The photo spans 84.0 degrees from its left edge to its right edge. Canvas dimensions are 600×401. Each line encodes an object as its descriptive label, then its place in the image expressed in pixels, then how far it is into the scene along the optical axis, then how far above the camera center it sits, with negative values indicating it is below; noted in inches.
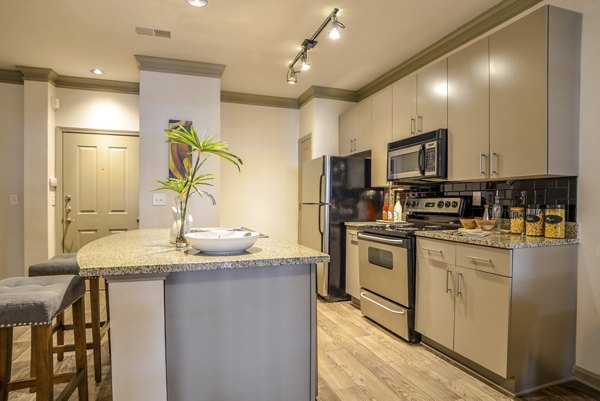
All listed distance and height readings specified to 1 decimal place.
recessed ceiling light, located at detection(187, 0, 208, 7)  96.5 +56.1
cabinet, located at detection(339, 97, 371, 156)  151.7 +32.3
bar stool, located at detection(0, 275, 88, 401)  53.3 -21.9
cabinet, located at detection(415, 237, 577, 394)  76.5 -27.8
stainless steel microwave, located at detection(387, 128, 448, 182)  108.6 +13.8
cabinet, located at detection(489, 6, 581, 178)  78.9 +25.8
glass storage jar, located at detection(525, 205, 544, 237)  86.6 -6.3
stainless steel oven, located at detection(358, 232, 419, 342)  105.0 -29.0
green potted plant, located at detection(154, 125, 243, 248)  68.9 +2.8
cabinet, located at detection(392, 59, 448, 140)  109.2 +33.8
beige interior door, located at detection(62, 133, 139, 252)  160.7 +3.9
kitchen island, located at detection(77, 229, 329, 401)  51.6 -21.7
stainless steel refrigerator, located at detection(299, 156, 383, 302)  146.6 -5.0
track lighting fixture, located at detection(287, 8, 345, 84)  96.0 +53.7
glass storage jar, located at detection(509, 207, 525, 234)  92.1 -6.5
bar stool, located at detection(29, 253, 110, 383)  80.0 -26.1
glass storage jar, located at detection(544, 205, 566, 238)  82.8 -6.1
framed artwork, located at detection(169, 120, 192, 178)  137.7 +15.2
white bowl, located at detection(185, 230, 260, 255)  58.0 -8.6
